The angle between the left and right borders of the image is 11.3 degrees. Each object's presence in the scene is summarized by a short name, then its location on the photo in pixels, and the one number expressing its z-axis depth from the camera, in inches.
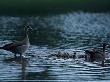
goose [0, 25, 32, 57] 1240.2
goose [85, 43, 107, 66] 1250.6
